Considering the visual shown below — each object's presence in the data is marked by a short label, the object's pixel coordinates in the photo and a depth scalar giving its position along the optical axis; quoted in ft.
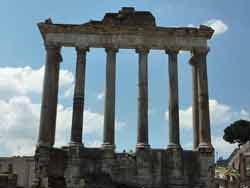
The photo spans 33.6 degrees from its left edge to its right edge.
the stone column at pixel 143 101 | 87.92
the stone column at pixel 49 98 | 87.20
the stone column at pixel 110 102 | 87.71
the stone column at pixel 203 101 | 88.94
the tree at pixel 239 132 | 207.82
